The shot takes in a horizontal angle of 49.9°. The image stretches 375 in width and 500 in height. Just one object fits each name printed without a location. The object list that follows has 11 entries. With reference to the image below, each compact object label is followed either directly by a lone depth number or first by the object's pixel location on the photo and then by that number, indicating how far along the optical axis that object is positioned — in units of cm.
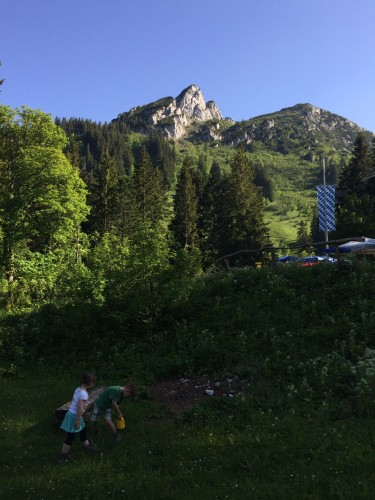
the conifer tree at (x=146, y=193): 5950
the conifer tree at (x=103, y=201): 5391
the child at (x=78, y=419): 724
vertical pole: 2477
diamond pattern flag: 2461
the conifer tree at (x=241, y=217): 4969
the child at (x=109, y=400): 809
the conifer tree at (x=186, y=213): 5331
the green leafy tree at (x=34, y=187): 2545
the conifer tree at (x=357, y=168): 5244
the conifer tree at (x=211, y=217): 5278
